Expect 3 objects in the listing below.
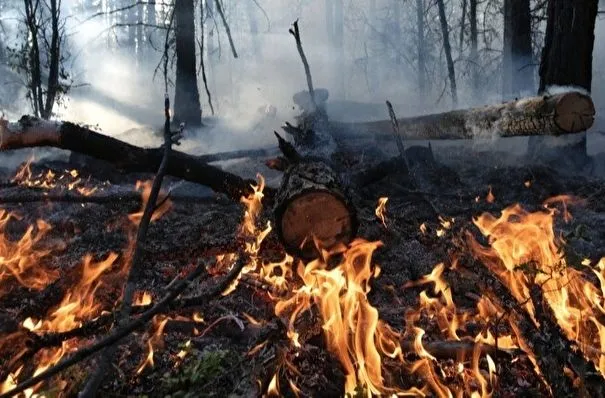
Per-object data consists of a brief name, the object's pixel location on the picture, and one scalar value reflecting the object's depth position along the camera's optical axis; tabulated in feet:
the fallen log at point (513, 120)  15.26
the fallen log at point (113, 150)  14.29
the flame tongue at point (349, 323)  8.68
